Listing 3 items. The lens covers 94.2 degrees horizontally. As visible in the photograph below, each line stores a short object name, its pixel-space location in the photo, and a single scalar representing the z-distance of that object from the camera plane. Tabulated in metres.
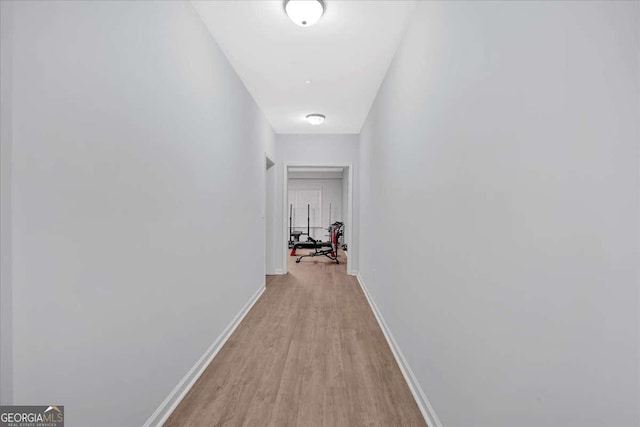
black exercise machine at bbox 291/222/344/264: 7.17
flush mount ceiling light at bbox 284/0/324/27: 1.89
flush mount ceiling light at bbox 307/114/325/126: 4.35
